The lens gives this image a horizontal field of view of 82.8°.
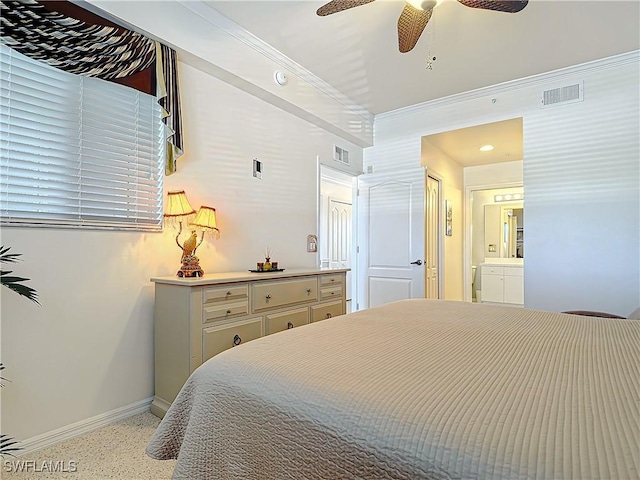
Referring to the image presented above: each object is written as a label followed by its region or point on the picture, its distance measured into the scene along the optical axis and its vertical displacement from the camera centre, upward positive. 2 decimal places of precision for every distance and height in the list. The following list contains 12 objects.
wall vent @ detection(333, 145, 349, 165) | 4.42 +1.13
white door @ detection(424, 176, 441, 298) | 4.67 +0.07
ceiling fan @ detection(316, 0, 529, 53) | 2.12 +1.44
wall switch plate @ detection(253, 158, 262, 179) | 3.30 +0.71
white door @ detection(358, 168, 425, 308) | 4.54 +0.12
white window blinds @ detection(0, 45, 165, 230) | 1.90 +0.56
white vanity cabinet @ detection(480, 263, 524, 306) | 6.16 -0.66
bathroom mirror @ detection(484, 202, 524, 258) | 6.23 +0.27
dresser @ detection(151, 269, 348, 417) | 2.18 -0.47
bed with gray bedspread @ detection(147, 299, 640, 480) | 0.64 -0.35
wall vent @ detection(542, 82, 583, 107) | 3.58 +1.52
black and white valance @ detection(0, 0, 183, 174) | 1.85 +1.13
